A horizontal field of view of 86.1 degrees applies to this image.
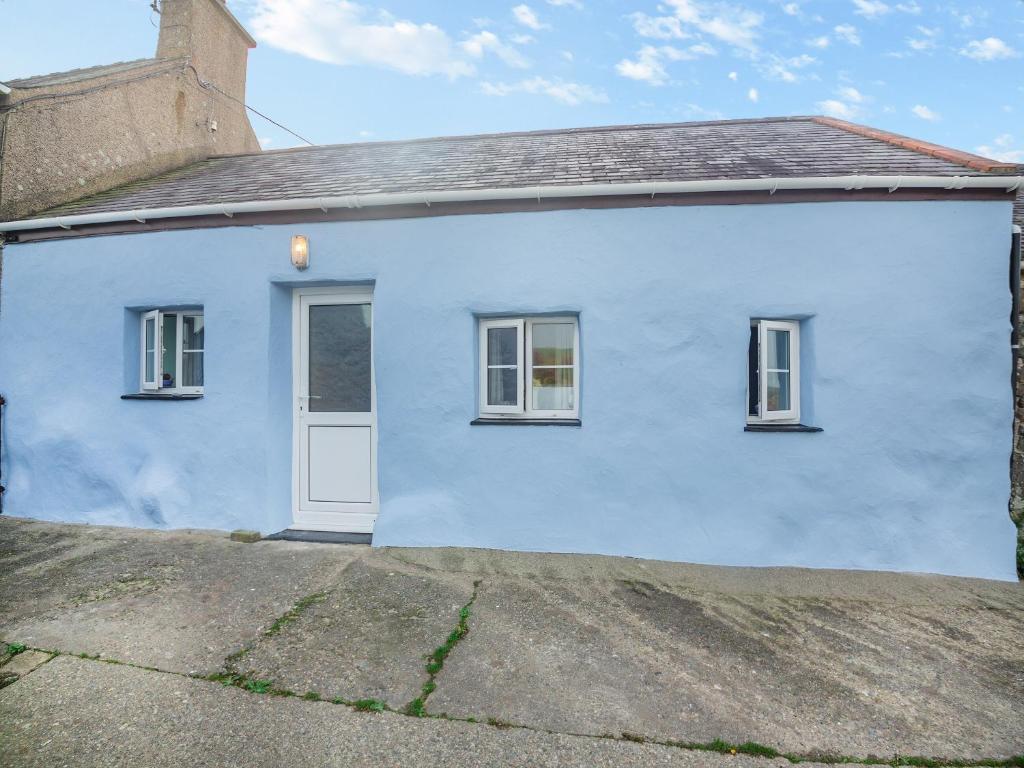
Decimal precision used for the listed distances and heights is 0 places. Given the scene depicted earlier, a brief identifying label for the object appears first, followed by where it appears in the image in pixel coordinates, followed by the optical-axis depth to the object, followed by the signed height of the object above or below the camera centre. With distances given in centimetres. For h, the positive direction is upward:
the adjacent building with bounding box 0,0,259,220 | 630 +372
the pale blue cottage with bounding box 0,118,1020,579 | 466 +30
